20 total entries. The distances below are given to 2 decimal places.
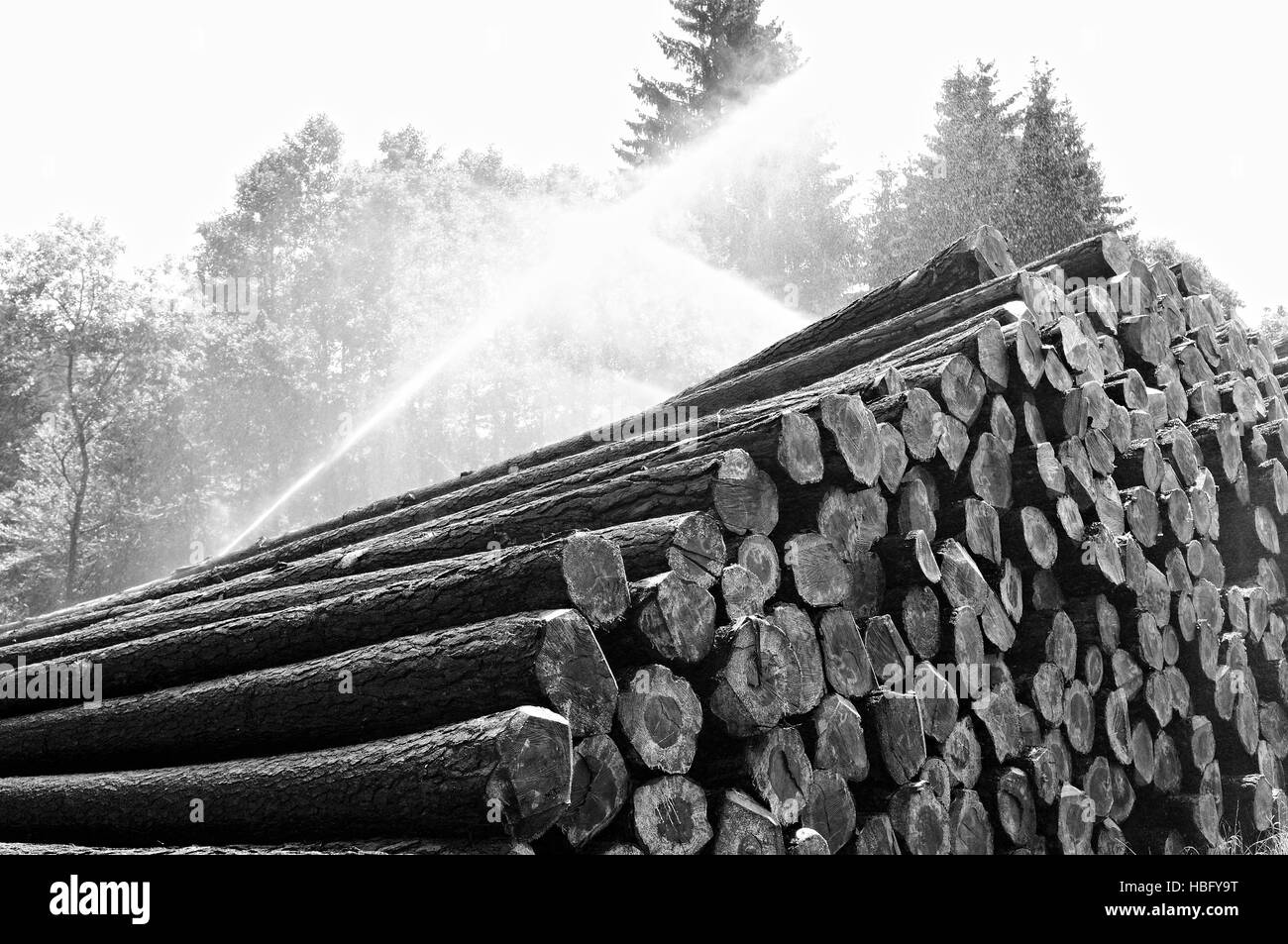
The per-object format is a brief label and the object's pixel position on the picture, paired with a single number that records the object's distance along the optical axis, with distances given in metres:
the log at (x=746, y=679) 3.40
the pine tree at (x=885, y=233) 30.02
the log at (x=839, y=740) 3.73
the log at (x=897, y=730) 3.91
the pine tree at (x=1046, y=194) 24.02
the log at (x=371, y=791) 2.72
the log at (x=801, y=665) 3.59
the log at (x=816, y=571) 3.89
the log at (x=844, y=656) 3.89
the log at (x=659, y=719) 3.13
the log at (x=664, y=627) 3.32
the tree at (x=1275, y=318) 37.62
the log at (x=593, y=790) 2.97
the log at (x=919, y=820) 3.90
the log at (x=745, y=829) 3.29
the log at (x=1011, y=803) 4.37
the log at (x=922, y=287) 6.28
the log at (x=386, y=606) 3.23
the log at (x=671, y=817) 3.12
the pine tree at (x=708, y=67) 36.88
